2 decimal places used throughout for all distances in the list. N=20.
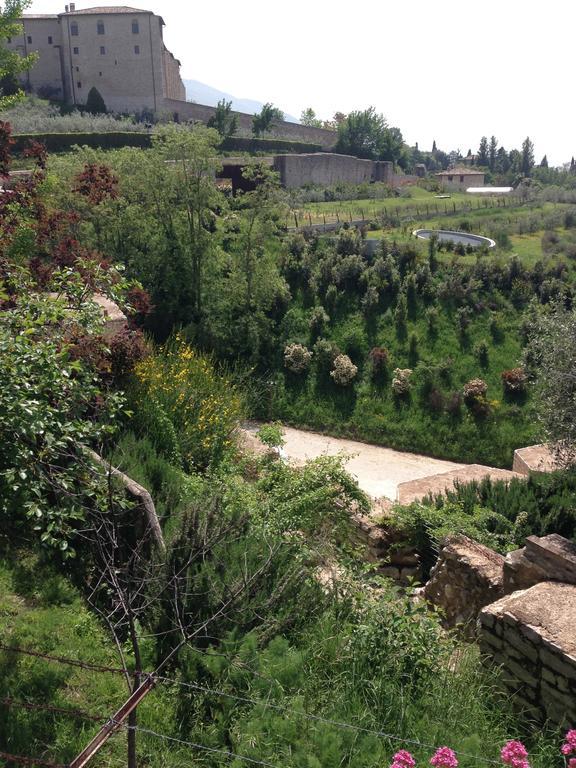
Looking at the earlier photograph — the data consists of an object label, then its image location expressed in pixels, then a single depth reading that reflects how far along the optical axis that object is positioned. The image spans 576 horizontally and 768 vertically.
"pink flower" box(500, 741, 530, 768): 2.99
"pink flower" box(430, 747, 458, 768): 2.93
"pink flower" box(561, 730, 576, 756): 3.12
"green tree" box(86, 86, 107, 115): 46.91
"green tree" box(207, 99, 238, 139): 44.97
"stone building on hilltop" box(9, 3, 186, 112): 47.72
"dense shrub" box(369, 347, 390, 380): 17.02
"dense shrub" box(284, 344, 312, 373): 17.41
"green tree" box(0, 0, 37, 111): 7.61
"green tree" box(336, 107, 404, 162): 51.81
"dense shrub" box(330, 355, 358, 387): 16.83
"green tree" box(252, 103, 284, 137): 47.94
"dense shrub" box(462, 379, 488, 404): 15.80
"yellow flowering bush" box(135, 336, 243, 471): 7.70
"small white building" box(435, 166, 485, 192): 51.31
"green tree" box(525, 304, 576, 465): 7.91
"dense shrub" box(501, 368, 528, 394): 15.91
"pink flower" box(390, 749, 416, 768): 2.96
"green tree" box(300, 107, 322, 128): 67.60
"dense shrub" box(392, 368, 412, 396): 16.30
